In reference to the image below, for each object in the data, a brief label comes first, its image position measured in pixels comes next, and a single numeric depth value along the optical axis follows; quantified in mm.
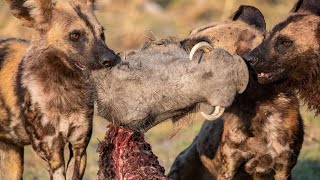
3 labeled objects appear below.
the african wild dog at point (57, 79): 12617
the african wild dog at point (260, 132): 12977
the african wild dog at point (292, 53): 12383
